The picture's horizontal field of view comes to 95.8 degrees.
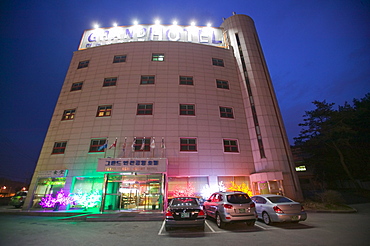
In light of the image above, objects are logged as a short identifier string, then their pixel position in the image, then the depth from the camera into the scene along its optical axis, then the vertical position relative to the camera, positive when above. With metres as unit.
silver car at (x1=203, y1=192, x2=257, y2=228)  7.94 -0.69
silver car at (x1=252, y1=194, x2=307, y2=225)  8.23 -0.87
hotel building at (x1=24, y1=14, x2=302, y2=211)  16.64 +7.81
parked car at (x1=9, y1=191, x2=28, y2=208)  20.09 +0.07
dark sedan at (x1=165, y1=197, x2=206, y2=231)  7.50 -0.91
